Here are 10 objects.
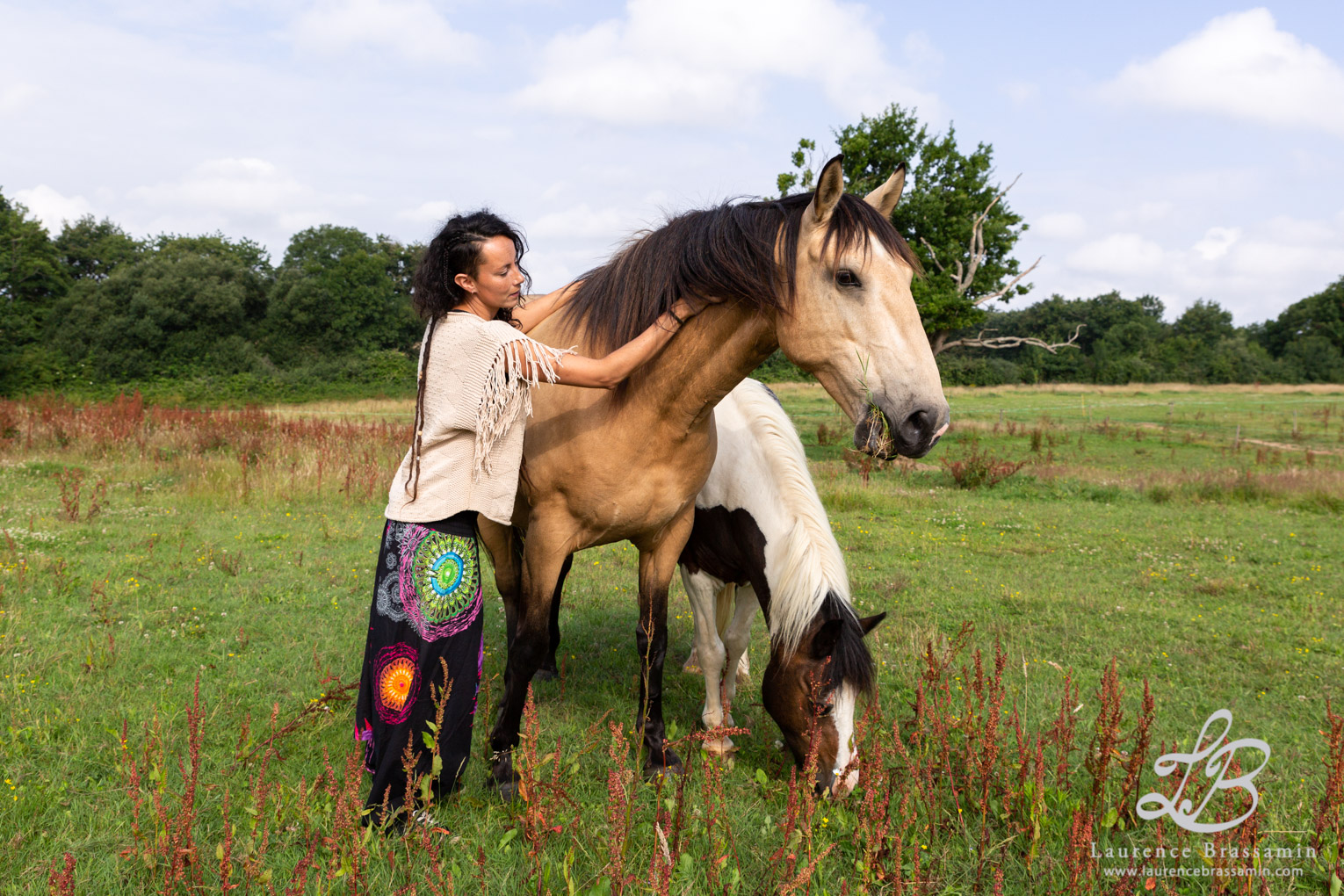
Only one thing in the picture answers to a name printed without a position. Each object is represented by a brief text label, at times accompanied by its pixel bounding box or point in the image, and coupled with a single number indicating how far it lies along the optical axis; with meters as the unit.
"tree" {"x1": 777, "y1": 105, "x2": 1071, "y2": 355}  15.12
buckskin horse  2.04
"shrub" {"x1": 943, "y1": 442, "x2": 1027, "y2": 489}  11.33
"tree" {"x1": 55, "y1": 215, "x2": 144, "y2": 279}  43.41
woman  2.33
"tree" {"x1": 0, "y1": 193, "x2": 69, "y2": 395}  35.31
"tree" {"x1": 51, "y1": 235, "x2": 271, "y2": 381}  37.16
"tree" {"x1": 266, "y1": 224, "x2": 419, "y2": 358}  41.62
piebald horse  2.72
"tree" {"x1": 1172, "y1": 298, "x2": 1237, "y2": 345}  70.44
